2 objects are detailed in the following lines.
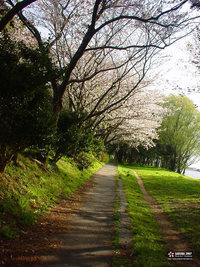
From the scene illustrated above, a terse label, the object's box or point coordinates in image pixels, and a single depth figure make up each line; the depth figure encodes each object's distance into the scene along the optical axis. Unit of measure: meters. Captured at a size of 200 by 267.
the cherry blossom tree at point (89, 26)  6.83
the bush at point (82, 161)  12.67
